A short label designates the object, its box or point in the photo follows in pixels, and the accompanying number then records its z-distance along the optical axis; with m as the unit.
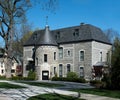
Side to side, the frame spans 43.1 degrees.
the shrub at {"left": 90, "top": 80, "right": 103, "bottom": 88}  15.57
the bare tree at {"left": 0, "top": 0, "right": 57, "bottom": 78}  24.51
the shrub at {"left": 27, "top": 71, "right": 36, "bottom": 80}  26.50
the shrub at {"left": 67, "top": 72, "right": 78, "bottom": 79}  25.14
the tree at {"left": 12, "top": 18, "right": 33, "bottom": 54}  38.70
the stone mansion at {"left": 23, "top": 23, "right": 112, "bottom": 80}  25.32
